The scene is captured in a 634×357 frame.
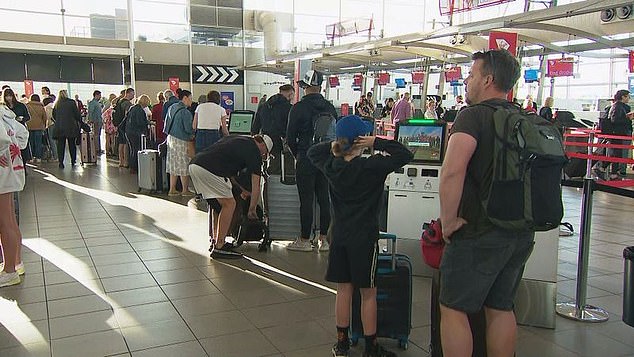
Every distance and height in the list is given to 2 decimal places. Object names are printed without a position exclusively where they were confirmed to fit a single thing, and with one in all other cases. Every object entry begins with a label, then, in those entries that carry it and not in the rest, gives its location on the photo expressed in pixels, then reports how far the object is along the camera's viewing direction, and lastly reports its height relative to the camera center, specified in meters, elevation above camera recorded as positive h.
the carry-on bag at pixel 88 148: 12.16 -0.82
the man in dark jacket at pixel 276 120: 5.63 -0.06
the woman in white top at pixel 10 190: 3.91 -0.57
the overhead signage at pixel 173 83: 15.43 +0.86
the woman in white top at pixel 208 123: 7.62 -0.14
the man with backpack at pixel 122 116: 11.10 -0.07
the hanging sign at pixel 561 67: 10.78 +1.01
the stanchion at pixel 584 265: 3.64 -1.02
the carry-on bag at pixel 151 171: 8.45 -0.91
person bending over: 4.59 -0.46
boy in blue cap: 2.78 -0.48
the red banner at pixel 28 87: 16.16 +0.72
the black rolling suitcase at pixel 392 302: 3.12 -1.08
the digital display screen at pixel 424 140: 4.29 -0.20
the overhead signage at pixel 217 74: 13.60 +1.01
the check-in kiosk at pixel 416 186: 4.29 -0.57
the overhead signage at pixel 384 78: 15.84 +1.09
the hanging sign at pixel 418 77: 13.96 +0.99
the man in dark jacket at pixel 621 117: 9.84 +0.01
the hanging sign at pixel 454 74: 12.95 +1.00
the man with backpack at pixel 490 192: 2.08 -0.30
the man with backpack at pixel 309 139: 5.08 -0.24
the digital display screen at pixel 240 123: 7.76 -0.13
